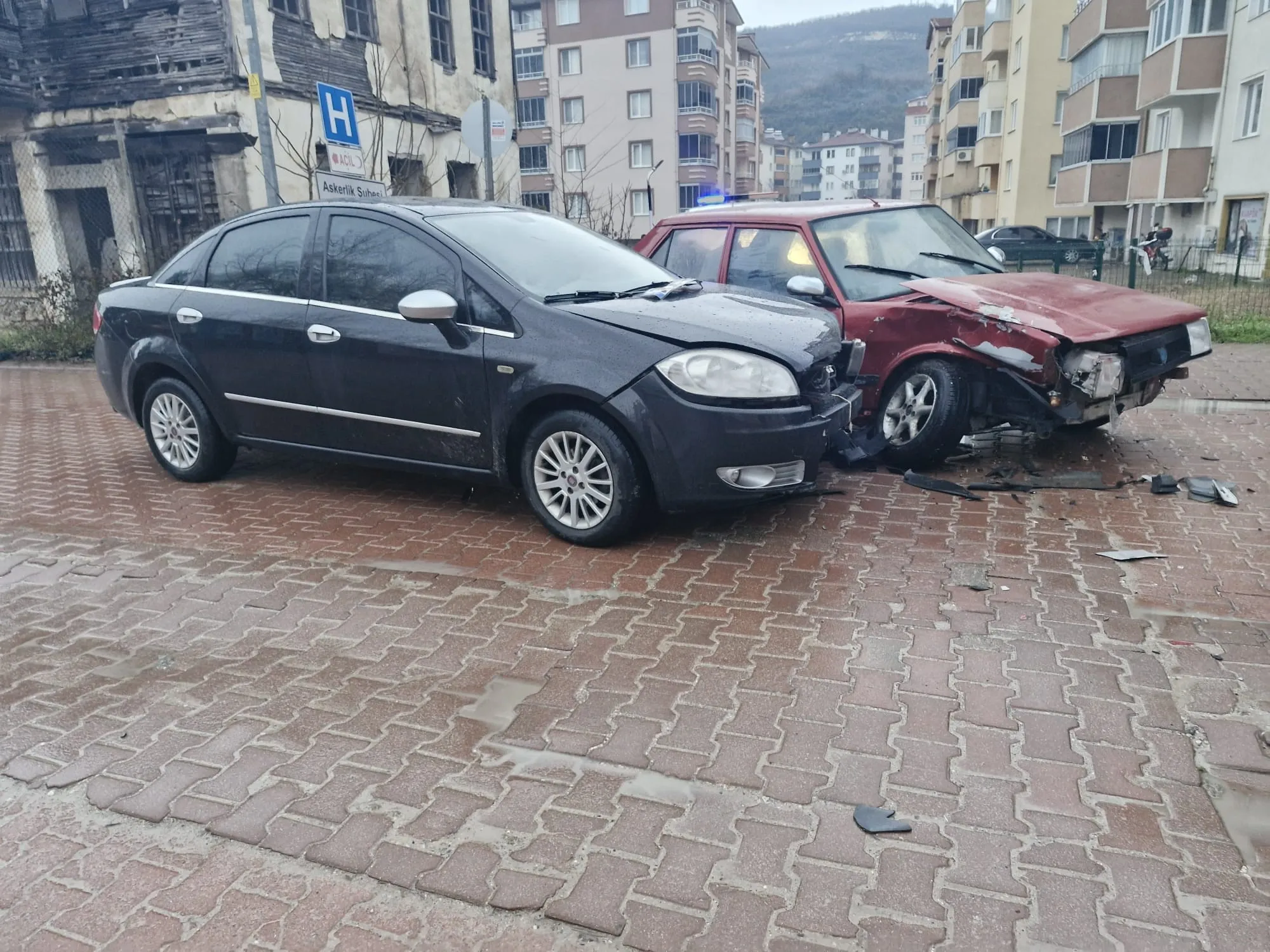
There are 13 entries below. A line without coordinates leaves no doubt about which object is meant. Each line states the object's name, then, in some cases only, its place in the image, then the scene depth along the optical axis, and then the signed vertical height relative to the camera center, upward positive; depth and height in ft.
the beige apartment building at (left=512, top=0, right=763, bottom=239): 194.18 +24.29
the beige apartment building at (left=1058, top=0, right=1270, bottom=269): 85.30 +7.68
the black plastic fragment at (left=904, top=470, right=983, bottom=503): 19.13 -5.59
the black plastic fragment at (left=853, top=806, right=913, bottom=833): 9.09 -5.72
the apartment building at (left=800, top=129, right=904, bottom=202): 513.04 +22.94
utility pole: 36.91 +5.02
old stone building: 51.72 +6.48
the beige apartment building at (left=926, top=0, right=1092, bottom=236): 145.59 +14.01
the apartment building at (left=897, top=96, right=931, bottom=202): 432.66 +25.03
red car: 18.40 -2.33
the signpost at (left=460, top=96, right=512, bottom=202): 34.42 +3.20
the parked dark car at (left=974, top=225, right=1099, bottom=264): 71.10 -4.34
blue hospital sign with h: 32.45 +3.79
